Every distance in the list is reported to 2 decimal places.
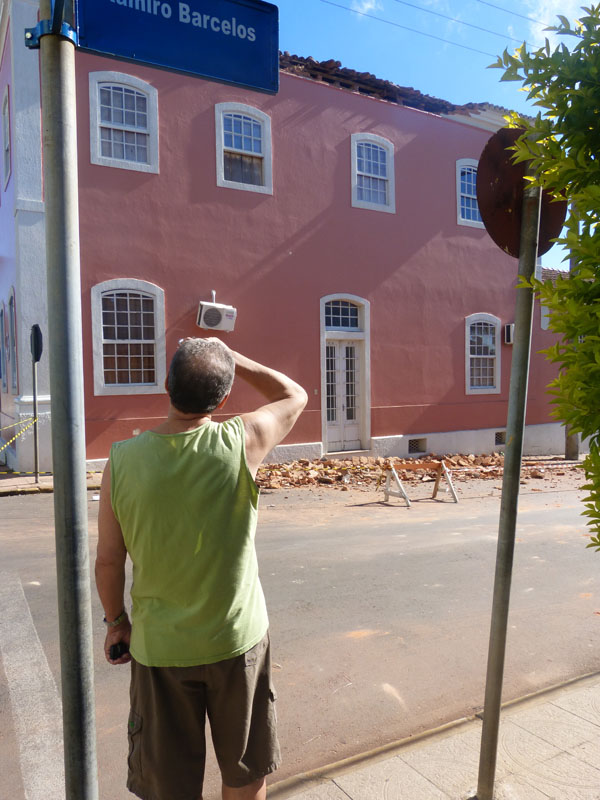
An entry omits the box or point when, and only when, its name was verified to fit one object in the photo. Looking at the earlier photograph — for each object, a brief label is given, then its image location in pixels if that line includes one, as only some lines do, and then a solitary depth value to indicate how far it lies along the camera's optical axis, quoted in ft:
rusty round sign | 9.43
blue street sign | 6.69
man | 6.81
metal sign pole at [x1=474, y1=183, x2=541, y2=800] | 9.23
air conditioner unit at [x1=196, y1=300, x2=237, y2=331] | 43.18
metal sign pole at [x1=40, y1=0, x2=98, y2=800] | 5.96
